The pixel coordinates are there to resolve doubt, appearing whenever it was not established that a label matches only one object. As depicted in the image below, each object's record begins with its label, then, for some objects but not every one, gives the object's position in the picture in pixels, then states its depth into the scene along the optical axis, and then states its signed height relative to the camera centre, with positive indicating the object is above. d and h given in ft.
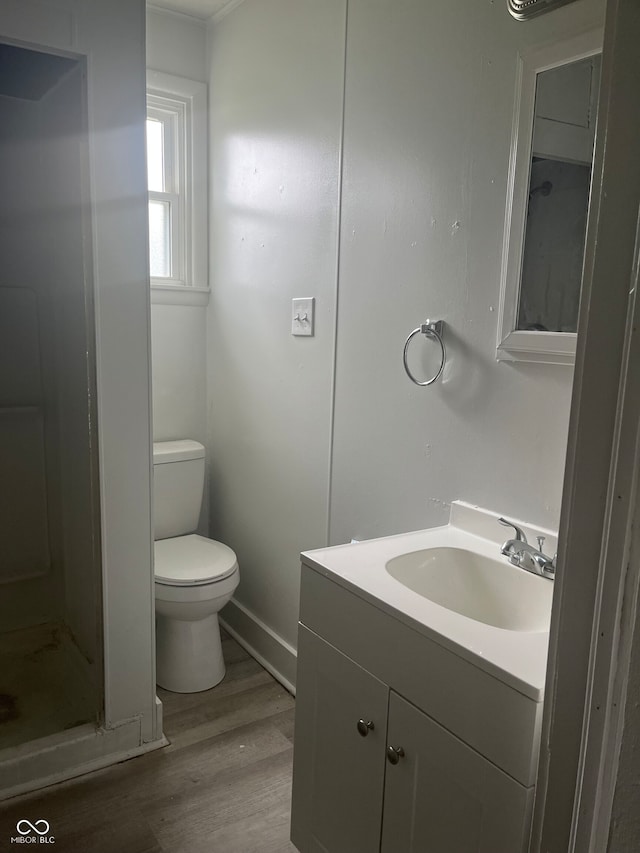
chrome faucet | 4.56 -1.63
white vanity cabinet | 3.45 -2.56
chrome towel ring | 5.63 -0.06
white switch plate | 7.41 +0.05
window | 9.16 +1.86
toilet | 7.75 -3.21
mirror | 4.47 +0.92
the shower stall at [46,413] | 6.64 -1.27
